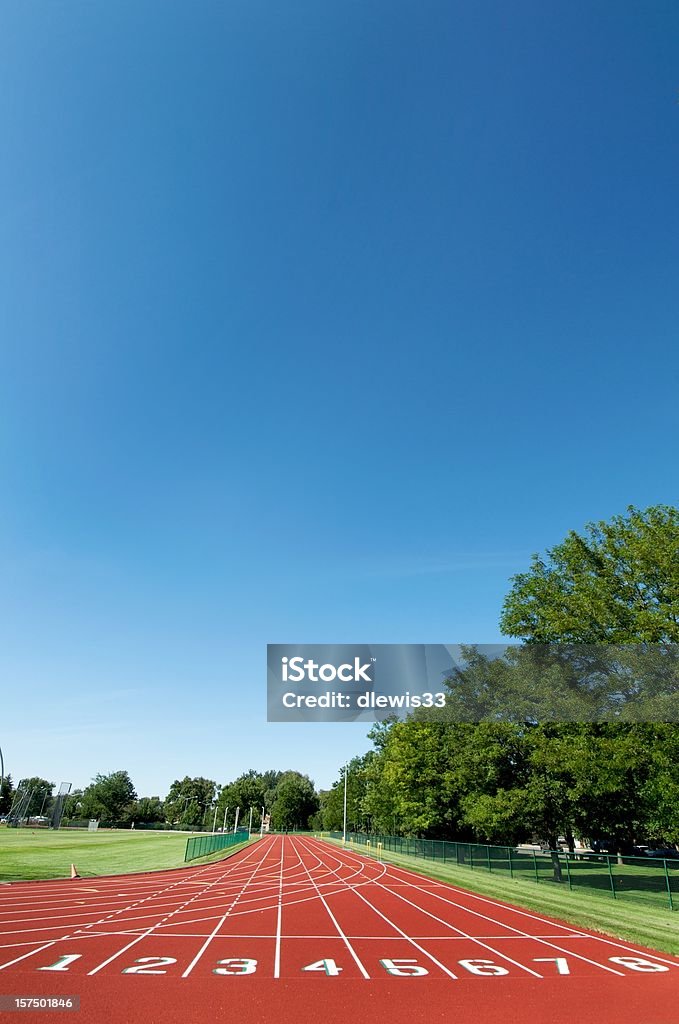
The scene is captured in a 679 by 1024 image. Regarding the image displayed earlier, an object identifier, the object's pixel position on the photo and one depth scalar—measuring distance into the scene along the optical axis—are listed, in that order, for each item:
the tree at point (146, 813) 140.62
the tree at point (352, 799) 100.90
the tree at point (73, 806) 141.88
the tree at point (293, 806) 151.50
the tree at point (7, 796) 143.62
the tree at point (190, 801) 150.25
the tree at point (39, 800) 113.44
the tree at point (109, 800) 138.00
